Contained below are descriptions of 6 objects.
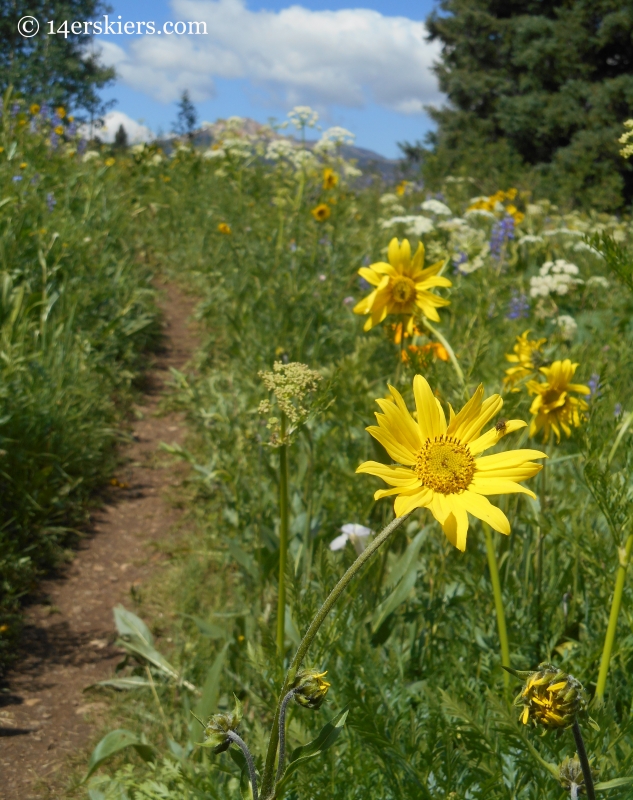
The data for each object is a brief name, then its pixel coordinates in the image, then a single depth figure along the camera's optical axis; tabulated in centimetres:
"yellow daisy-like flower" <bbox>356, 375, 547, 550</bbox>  93
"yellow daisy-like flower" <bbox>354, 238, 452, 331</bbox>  181
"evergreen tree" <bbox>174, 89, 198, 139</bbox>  3011
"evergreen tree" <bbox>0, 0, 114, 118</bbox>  1614
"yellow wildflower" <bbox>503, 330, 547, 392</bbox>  180
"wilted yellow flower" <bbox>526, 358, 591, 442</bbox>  172
